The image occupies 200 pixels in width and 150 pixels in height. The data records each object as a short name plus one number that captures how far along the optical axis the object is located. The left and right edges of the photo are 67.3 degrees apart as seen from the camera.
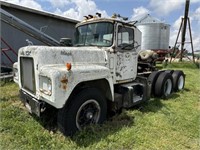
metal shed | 6.16
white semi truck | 2.53
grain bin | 16.48
